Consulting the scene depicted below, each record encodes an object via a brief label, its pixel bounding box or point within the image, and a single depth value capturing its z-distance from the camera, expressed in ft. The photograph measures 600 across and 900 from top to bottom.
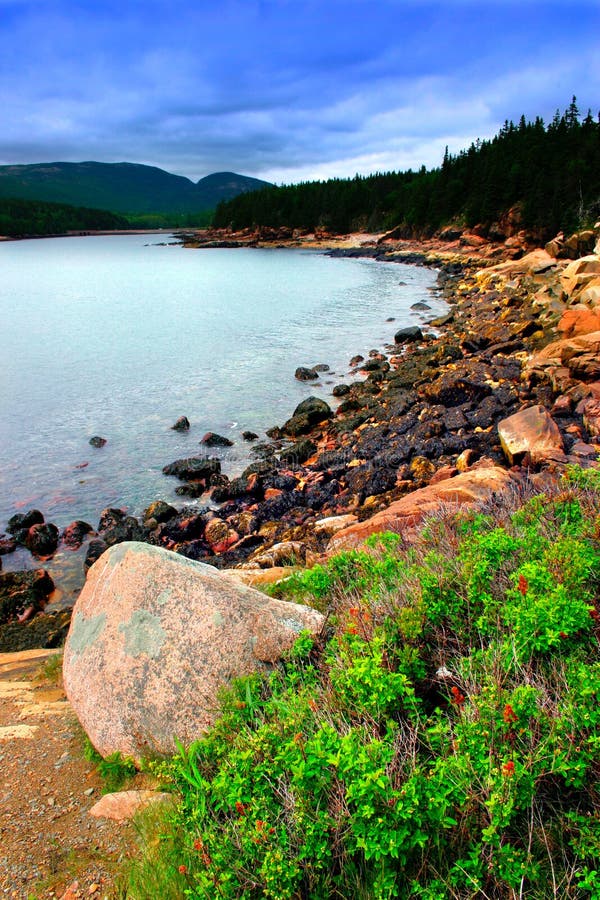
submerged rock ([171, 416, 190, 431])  64.23
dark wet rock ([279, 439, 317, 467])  53.71
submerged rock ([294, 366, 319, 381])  82.29
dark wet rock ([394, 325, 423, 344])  100.22
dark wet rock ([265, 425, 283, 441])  61.52
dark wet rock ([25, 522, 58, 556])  42.06
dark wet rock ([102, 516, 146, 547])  41.34
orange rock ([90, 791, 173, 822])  12.91
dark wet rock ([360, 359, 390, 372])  83.14
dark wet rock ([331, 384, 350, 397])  74.43
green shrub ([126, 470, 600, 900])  8.52
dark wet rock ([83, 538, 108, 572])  39.66
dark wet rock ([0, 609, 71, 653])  30.94
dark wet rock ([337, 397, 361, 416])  67.62
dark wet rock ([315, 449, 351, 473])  49.79
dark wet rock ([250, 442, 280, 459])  56.75
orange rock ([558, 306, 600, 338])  61.59
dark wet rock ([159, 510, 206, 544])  42.29
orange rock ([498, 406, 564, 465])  34.27
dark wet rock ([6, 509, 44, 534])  44.80
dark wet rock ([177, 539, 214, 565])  39.34
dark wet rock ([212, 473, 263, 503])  47.85
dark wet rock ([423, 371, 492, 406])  57.80
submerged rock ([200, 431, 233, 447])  59.21
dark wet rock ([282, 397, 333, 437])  62.08
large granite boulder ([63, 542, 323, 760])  14.97
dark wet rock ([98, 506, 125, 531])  44.34
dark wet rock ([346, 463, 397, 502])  41.65
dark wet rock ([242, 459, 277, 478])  51.53
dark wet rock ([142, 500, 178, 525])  44.93
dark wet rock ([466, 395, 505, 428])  50.19
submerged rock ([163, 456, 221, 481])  52.60
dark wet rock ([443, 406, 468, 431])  50.37
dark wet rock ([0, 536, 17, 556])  42.47
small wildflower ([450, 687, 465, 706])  10.72
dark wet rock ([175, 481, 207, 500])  49.49
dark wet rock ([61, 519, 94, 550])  43.01
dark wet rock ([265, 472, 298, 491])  47.62
